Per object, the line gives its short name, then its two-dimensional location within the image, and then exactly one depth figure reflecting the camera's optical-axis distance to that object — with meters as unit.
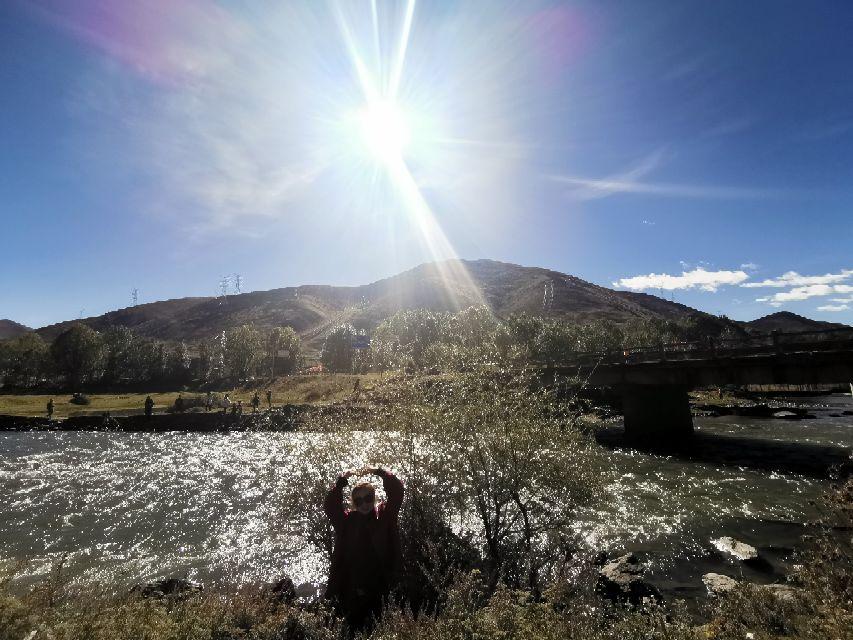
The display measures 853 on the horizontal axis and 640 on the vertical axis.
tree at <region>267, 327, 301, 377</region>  155.50
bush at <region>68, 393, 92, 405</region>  86.75
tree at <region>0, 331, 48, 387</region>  139.50
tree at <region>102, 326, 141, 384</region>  143.88
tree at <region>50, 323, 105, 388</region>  132.88
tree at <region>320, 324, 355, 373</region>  140.38
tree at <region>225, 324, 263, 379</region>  148.00
